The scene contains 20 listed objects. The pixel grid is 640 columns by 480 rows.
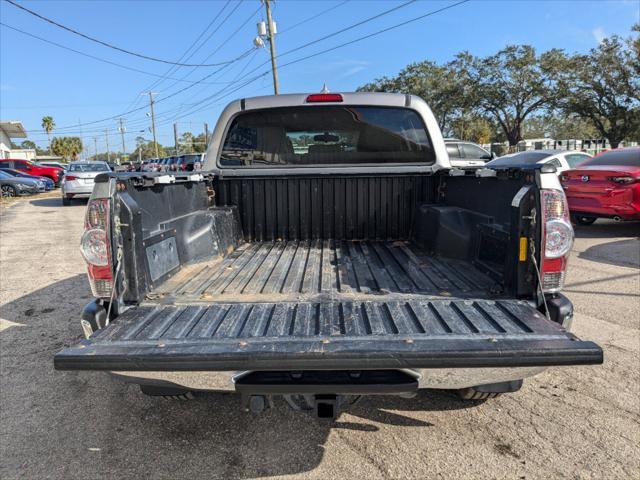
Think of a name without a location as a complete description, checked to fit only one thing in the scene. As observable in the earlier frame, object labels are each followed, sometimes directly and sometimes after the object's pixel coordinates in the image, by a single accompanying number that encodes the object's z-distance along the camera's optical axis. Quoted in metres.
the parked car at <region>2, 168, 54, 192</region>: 25.00
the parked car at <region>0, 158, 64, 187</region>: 28.27
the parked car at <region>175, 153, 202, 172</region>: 24.62
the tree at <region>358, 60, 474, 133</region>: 38.09
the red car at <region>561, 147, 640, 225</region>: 7.99
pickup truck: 1.89
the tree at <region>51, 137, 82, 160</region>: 89.81
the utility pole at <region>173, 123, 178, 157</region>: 69.81
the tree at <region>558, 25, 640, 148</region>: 29.77
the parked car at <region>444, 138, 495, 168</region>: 13.84
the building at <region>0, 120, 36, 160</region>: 53.16
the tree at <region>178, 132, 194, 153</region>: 92.53
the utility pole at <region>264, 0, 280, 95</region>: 25.70
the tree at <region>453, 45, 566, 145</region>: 33.50
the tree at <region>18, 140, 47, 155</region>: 112.64
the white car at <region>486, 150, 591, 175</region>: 10.65
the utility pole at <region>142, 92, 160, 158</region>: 61.43
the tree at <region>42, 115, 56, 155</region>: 87.94
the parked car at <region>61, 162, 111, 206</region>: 17.52
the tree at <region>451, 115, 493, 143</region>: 43.24
